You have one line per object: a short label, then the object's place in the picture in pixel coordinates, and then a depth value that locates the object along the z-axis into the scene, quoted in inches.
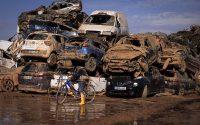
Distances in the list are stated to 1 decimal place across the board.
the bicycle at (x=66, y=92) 649.0
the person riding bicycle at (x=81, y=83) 641.0
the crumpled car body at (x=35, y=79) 774.5
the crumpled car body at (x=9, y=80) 821.2
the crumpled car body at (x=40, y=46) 857.5
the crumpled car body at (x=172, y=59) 879.1
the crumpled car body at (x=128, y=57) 773.3
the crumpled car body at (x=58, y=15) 1166.3
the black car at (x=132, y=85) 749.3
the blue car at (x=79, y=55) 828.0
